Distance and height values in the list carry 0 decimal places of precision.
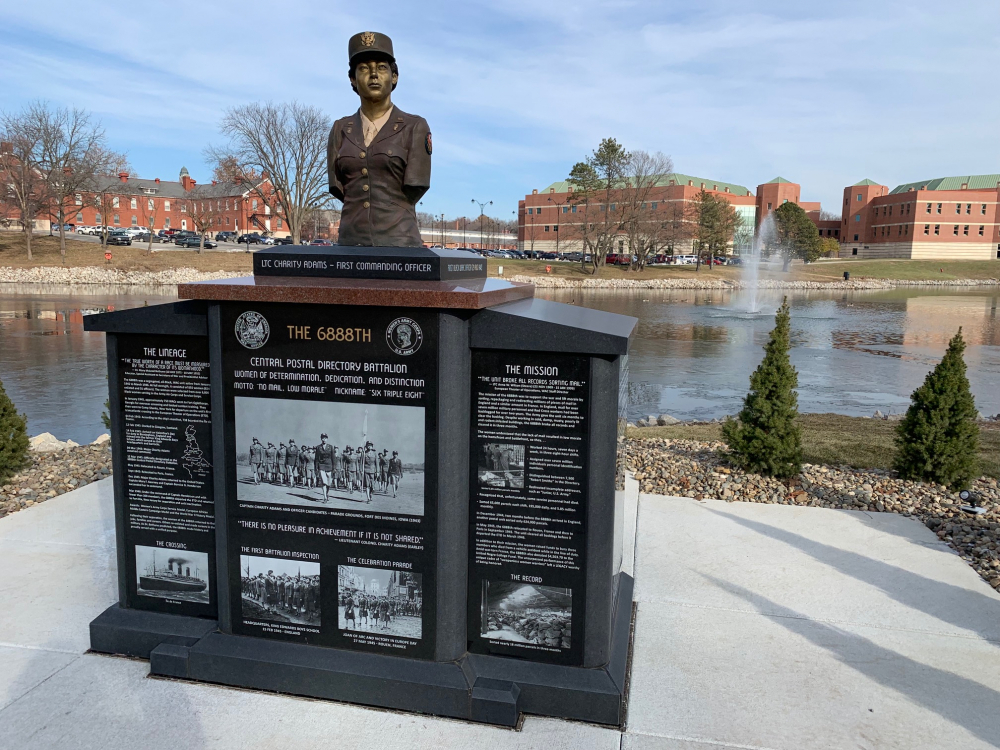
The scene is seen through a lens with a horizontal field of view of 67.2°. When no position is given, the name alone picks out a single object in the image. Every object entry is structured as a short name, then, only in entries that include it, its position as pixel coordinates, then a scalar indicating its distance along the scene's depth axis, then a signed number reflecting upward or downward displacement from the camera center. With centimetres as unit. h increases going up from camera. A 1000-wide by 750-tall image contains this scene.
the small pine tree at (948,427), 803 -159
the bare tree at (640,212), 7225 +559
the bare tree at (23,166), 5470 +639
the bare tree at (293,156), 5700 +791
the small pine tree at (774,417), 817 -156
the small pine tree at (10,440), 812 -202
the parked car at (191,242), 6875 +151
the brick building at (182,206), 9306 +700
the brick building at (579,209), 10188 +942
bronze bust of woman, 492 +69
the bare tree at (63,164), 5591 +694
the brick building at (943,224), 10850 +777
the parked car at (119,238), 6550 +164
